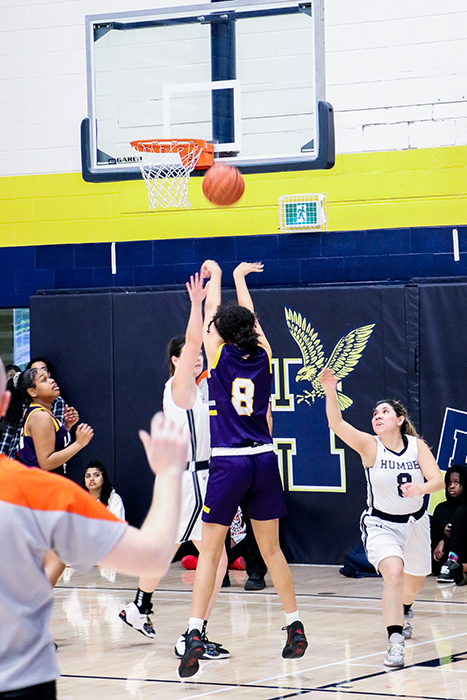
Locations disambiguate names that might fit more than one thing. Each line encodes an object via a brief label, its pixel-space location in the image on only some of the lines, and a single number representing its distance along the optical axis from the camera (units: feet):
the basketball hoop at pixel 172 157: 55.66
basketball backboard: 55.27
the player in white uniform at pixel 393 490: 37.92
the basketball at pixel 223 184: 53.09
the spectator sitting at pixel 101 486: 66.53
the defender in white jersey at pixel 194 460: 41.10
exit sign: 64.77
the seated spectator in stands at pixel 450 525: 57.57
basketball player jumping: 36.67
